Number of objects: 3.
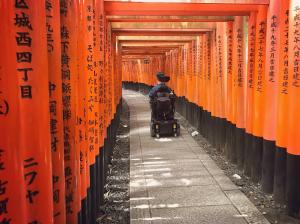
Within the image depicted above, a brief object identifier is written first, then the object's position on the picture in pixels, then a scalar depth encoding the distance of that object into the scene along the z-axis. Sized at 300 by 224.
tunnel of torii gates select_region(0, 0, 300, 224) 1.77
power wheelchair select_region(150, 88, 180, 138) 10.30
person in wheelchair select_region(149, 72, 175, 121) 10.28
